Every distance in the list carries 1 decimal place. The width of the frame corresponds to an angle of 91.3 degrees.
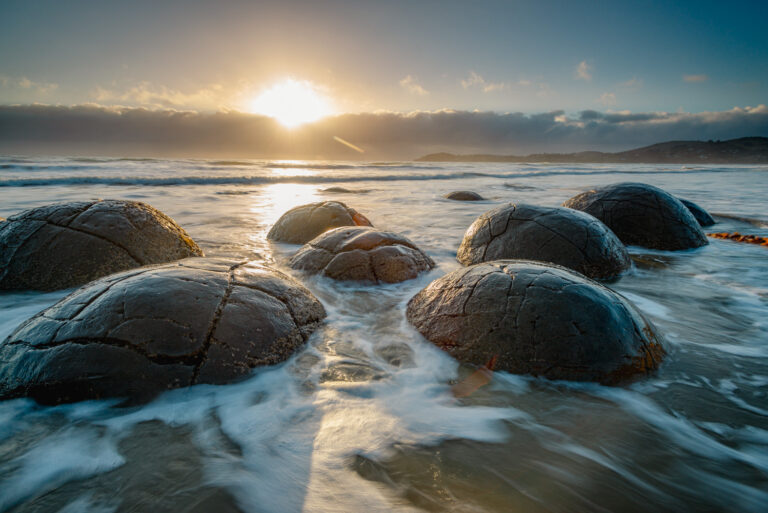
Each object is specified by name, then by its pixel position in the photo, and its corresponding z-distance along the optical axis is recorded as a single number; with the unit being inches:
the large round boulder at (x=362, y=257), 164.6
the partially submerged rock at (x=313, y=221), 240.8
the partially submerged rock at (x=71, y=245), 145.2
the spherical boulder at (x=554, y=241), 167.6
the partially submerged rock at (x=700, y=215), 306.7
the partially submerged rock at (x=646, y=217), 225.8
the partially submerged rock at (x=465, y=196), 483.2
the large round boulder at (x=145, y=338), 80.7
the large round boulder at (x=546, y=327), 91.7
